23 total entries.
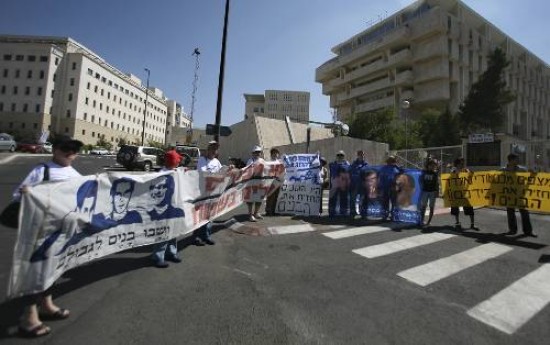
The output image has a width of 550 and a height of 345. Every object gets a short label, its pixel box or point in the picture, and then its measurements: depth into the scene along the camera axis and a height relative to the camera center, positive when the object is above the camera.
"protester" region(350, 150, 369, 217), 9.92 +0.21
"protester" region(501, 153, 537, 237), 8.16 -0.43
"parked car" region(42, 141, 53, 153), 42.79 +2.63
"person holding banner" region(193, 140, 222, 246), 6.66 +0.24
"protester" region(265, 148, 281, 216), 9.83 -0.44
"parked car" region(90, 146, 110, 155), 62.22 +3.67
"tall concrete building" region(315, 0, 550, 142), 60.91 +24.48
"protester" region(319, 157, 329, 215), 10.10 +0.31
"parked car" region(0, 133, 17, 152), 36.13 +2.44
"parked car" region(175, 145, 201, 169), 27.59 +2.20
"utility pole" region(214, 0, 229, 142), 12.98 +3.71
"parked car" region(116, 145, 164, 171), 26.48 +1.33
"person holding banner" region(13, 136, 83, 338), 3.16 -0.15
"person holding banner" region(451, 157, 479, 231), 8.81 -0.37
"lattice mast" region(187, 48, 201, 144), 29.80 +11.64
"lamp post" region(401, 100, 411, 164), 20.95 +2.11
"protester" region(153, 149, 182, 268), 5.25 -1.08
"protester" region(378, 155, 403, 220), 9.60 +0.21
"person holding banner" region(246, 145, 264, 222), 8.86 +0.47
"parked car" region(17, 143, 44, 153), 40.72 +2.41
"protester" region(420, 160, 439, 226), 8.84 +0.18
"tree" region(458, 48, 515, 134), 46.19 +12.36
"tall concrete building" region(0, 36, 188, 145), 79.00 +18.66
